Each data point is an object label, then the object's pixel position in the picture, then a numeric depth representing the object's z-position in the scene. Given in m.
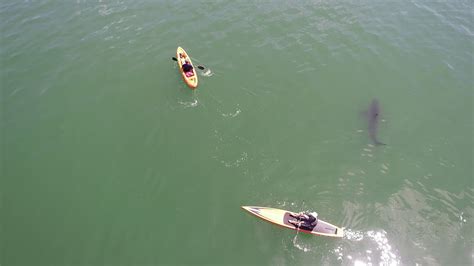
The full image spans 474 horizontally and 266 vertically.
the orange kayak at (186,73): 25.80
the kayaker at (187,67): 26.69
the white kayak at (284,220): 18.64
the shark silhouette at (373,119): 23.34
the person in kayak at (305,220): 18.28
